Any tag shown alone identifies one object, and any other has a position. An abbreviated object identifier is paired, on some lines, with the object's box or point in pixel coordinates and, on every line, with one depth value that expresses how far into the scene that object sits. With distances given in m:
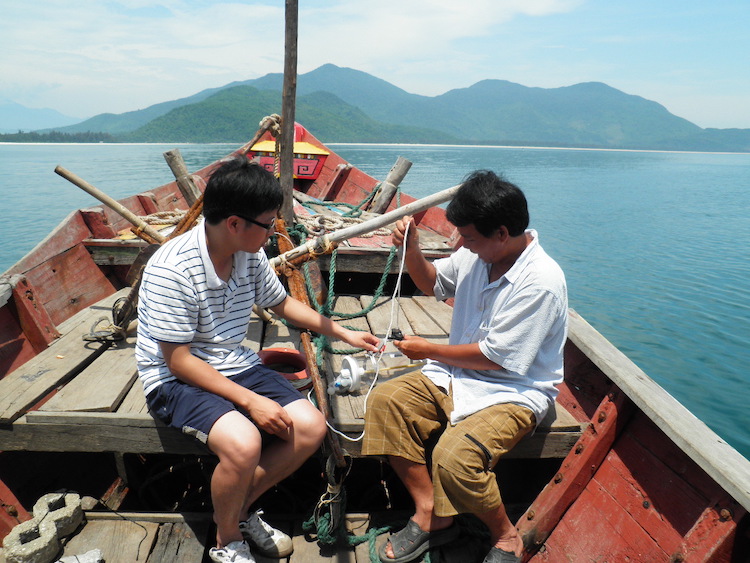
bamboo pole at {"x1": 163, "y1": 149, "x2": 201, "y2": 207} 4.59
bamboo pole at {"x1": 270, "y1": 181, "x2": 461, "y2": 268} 2.65
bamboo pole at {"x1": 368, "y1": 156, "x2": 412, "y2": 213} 6.98
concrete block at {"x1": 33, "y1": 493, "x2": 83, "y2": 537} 2.15
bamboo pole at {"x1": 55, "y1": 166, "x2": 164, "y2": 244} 3.47
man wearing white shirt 2.05
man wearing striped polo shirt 1.91
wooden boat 2.02
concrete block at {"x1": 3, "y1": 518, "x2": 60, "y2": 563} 1.98
